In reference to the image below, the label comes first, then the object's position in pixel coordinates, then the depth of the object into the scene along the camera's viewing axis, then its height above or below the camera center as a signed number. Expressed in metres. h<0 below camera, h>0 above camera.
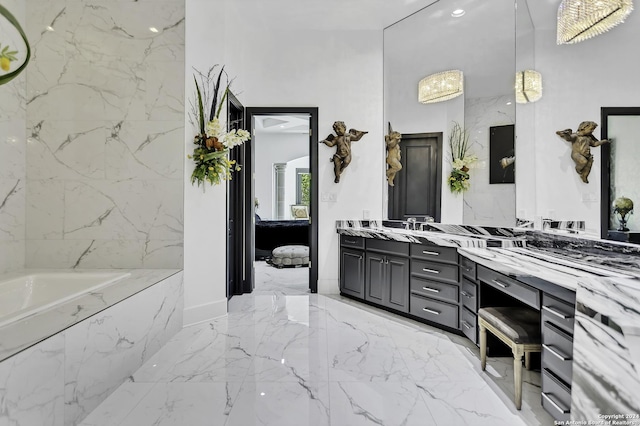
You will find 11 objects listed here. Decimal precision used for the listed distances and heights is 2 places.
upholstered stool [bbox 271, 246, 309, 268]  5.85 -0.85
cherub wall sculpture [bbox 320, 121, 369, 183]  4.04 +0.81
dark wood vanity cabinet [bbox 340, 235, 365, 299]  3.73 -0.66
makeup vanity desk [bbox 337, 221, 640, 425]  1.25 -0.49
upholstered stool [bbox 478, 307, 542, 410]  1.80 -0.70
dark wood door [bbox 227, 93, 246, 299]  4.03 -0.10
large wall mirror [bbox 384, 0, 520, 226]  2.96 +1.24
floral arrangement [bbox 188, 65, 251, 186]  3.01 +0.59
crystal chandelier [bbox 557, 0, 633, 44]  1.78 +1.13
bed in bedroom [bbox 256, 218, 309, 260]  6.69 -0.54
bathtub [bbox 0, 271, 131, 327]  2.38 -0.59
